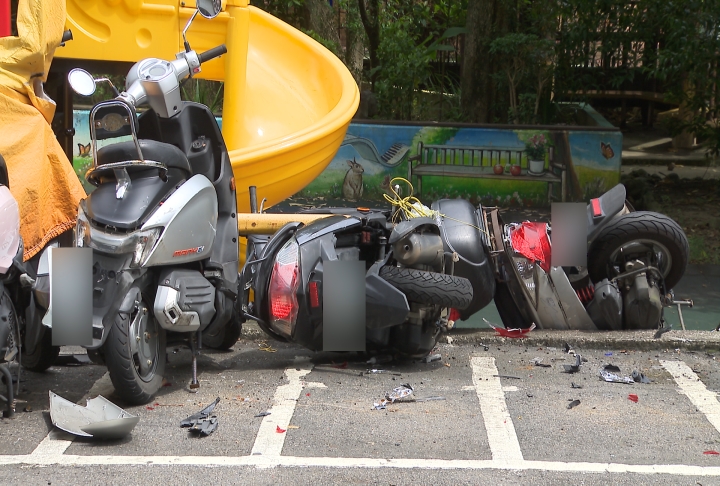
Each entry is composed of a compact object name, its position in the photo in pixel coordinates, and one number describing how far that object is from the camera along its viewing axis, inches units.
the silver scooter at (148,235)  177.3
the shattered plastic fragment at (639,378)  202.1
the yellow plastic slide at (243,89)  301.4
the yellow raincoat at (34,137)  188.5
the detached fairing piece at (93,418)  164.4
